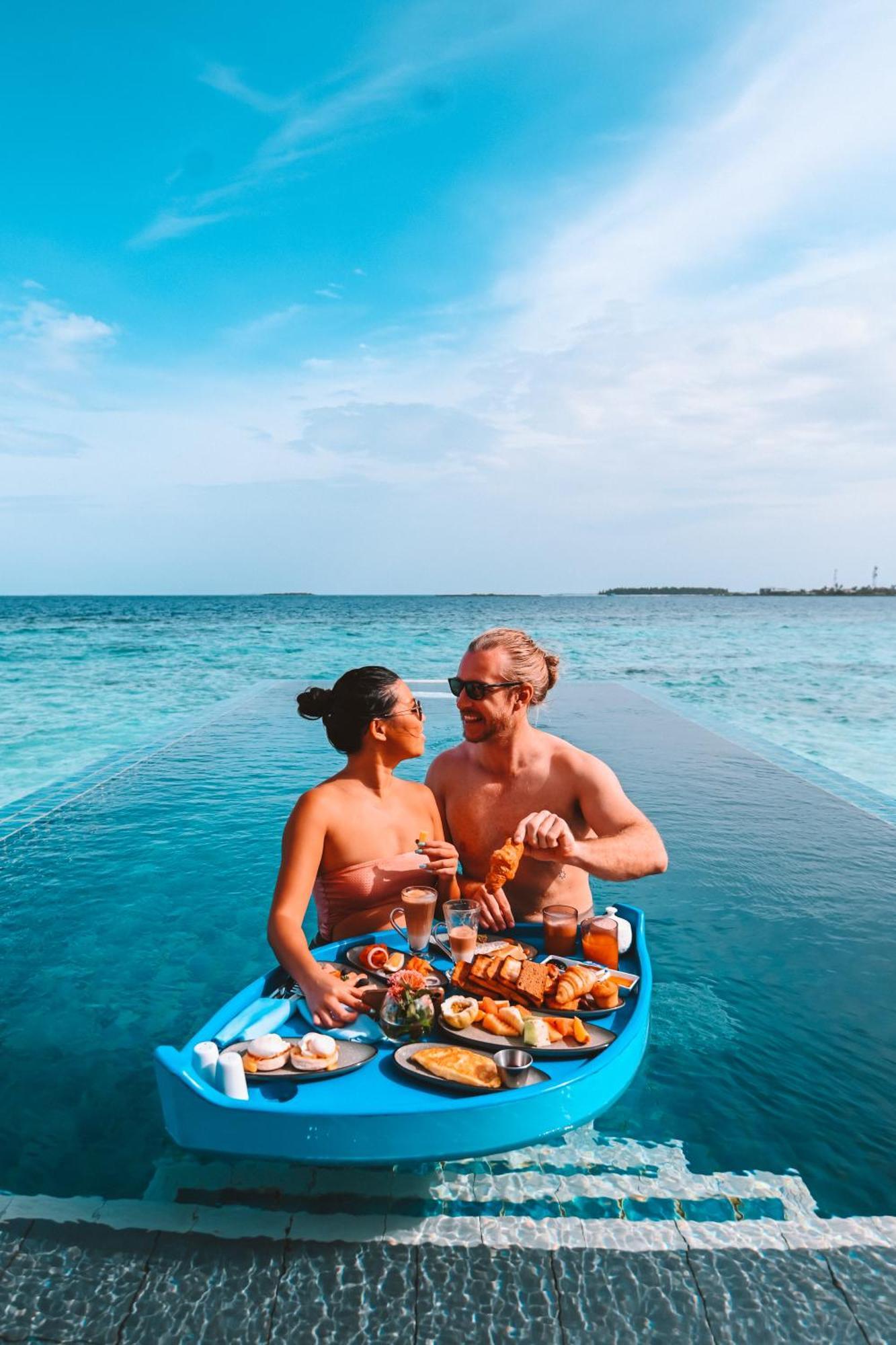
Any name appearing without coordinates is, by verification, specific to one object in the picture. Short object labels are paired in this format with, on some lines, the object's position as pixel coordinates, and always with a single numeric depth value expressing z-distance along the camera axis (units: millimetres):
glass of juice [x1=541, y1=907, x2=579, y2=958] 2855
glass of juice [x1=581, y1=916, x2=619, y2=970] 2783
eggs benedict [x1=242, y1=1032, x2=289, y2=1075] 2186
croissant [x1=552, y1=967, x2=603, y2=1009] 2465
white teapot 2869
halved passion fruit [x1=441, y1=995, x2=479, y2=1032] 2346
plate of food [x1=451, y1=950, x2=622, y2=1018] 2469
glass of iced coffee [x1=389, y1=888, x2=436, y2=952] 2771
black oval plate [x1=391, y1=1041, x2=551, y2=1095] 2141
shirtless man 3248
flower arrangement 2344
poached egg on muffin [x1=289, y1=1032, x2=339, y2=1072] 2195
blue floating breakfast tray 2035
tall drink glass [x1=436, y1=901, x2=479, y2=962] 2693
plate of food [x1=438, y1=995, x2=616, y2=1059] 2286
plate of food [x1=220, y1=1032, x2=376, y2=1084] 2168
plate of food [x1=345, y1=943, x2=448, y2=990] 2697
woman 3006
